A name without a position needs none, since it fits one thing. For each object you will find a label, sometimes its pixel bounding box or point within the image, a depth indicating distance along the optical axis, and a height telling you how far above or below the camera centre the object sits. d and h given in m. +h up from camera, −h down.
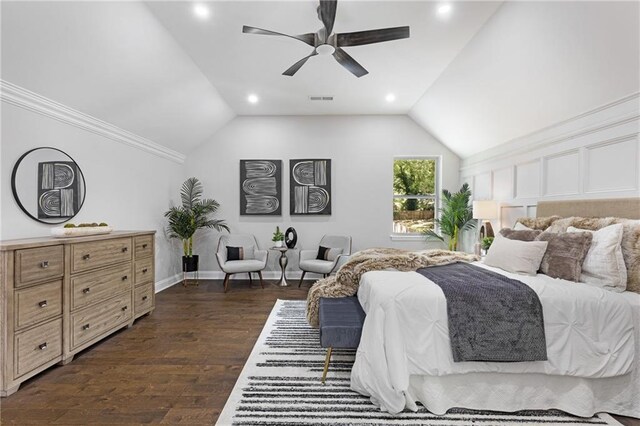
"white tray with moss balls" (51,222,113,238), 2.69 -0.19
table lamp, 4.27 +0.01
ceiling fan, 2.36 +1.50
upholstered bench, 2.12 -0.85
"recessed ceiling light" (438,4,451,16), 2.74 +1.90
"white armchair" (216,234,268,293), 4.81 -0.79
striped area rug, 1.82 -1.28
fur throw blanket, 2.74 -0.54
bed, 1.86 -0.96
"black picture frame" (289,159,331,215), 5.64 +0.46
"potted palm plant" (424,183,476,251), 5.20 -0.08
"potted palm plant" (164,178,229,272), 5.00 -0.13
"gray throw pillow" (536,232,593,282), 2.29 -0.34
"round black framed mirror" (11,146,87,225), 2.61 +0.15
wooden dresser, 2.06 -0.74
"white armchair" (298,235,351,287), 4.85 -0.79
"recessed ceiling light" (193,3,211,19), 2.72 +1.87
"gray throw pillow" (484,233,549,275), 2.50 -0.38
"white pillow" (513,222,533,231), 3.16 -0.16
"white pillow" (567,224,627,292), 2.11 -0.36
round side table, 5.14 -0.92
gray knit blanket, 1.83 -0.70
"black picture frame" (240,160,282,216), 5.64 +0.43
